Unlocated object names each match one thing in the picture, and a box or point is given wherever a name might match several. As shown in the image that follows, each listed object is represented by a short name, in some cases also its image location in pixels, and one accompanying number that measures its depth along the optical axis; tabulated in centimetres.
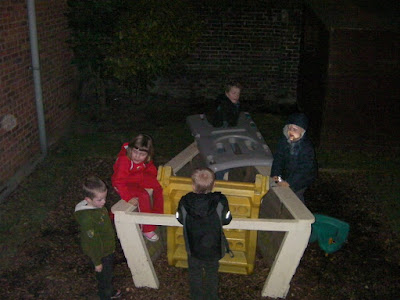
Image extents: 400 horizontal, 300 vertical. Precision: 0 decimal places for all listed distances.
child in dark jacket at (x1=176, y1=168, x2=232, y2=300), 360
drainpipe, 693
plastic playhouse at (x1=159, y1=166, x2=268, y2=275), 415
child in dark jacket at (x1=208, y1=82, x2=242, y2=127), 592
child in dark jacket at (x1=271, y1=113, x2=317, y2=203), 473
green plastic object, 516
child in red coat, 445
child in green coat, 367
